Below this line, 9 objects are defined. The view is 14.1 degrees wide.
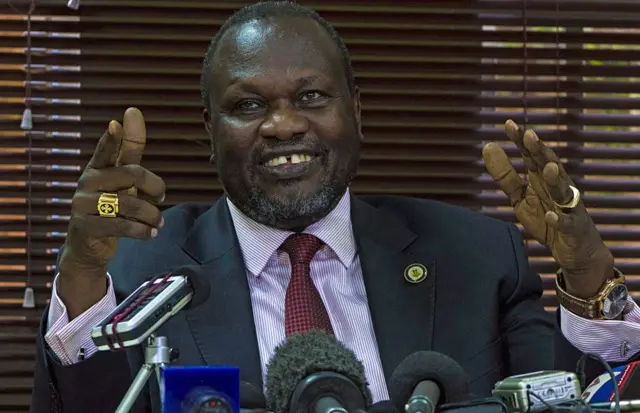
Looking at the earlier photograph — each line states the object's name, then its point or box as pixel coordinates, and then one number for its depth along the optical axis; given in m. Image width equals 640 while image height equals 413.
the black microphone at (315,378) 2.10
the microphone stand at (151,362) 2.16
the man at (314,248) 2.56
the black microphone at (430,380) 2.13
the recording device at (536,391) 2.15
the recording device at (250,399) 2.16
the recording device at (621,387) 2.23
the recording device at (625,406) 2.20
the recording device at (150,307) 2.15
